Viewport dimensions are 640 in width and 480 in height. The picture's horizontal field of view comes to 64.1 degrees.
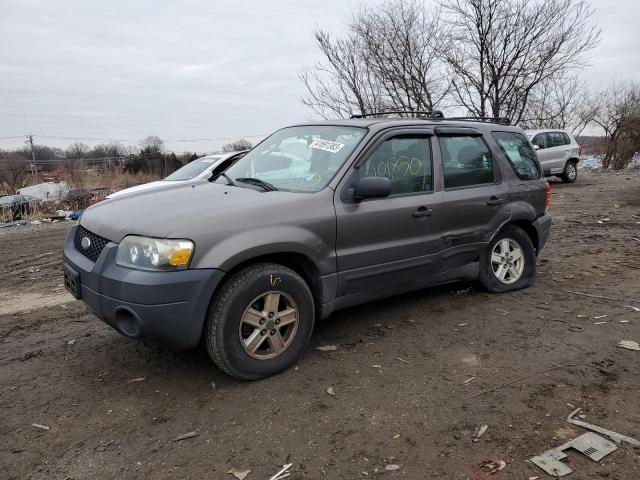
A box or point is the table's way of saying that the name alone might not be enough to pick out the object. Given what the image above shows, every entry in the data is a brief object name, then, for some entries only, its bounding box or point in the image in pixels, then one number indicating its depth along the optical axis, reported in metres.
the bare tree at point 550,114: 23.89
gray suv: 3.11
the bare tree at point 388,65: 22.00
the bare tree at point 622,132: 26.44
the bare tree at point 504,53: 21.42
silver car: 16.95
